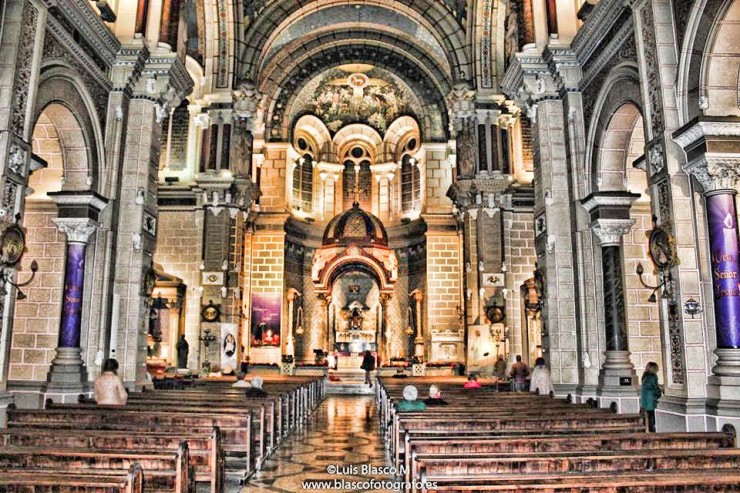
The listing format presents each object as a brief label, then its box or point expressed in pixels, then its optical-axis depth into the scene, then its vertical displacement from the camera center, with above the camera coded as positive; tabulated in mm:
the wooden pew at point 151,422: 7379 -727
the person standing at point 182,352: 20469 +248
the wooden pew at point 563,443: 5953 -781
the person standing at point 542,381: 12492 -414
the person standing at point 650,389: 10031 -458
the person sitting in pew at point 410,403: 9125 -606
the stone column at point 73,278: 11688 +1514
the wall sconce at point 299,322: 29439 +1706
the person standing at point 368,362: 21984 -82
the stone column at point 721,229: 8086 +1663
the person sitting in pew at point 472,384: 15146 -575
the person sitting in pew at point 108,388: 9852 -421
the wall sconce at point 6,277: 8867 +1131
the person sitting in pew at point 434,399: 10008 -606
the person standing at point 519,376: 15555 -399
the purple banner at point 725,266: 8109 +1167
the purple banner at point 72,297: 11891 +1154
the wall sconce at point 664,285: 8938 +1013
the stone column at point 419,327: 28016 +1433
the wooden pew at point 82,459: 5246 -804
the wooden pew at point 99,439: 6383 -778
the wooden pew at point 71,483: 4281 -808
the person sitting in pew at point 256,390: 11672 -541
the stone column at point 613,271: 11672 +1610
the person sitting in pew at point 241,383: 14184 -510
